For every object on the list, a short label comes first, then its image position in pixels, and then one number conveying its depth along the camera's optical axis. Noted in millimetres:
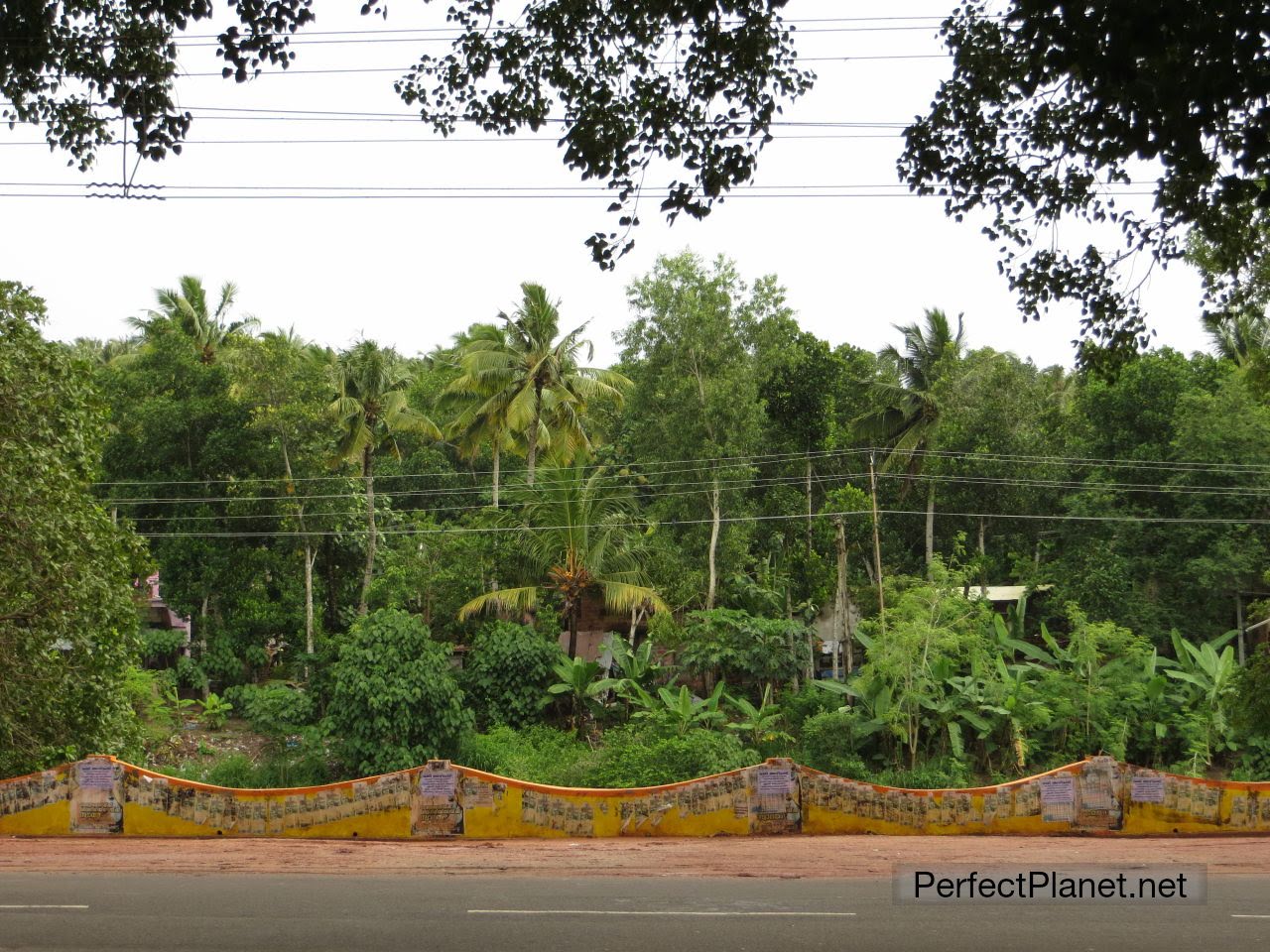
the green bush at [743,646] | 30766
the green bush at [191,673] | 34656
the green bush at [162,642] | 35562
